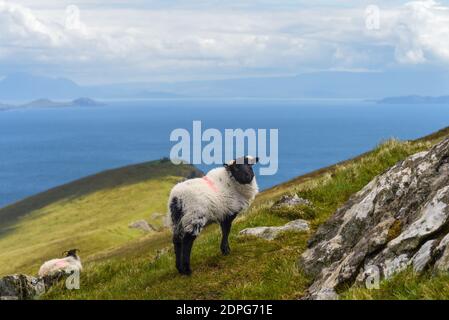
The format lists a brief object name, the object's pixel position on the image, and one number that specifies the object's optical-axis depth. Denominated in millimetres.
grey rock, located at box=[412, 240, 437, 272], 8547
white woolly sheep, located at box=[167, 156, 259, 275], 14836
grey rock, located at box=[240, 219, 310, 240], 16969
